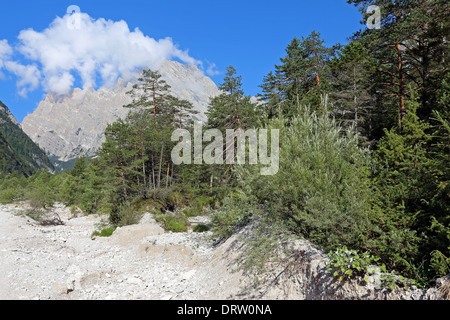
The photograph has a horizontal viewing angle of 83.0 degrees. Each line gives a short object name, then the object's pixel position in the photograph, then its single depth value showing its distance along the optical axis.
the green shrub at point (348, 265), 4.74
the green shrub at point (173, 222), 17.34
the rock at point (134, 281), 9.43
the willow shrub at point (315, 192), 6.00
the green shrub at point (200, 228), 17.11
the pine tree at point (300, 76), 21.47
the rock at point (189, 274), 9.74
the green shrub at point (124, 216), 18.73
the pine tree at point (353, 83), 17.40
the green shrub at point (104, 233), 16.67
